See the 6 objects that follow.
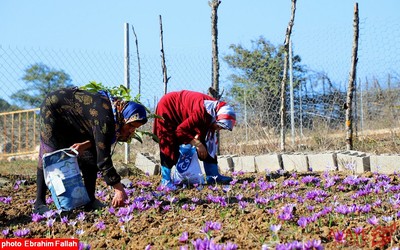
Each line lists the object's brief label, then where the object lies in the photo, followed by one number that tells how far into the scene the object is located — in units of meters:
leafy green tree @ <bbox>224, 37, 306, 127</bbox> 8.79
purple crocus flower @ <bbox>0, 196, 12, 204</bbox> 4.04
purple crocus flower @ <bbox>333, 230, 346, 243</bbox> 2.22
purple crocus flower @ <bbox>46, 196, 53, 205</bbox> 3.95
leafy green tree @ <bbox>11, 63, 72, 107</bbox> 22.88
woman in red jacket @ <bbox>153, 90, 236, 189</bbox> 4.54
